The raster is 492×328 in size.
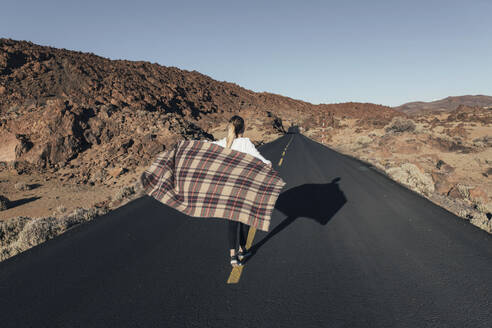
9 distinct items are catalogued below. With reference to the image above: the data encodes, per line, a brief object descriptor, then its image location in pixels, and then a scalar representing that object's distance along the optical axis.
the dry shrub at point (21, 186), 13.09
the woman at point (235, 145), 3.63
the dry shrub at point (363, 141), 27.22
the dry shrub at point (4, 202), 10.44
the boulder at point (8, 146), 16.30
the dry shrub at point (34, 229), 5.51
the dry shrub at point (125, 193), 9.05
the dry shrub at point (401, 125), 29.60
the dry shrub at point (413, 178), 9.31
